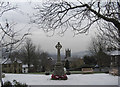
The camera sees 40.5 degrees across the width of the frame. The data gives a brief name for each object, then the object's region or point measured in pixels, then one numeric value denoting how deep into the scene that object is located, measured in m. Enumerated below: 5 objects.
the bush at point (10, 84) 7.69
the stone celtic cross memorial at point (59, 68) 15.21
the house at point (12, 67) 32.72
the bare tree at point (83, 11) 6.61
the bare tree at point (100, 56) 30.79
